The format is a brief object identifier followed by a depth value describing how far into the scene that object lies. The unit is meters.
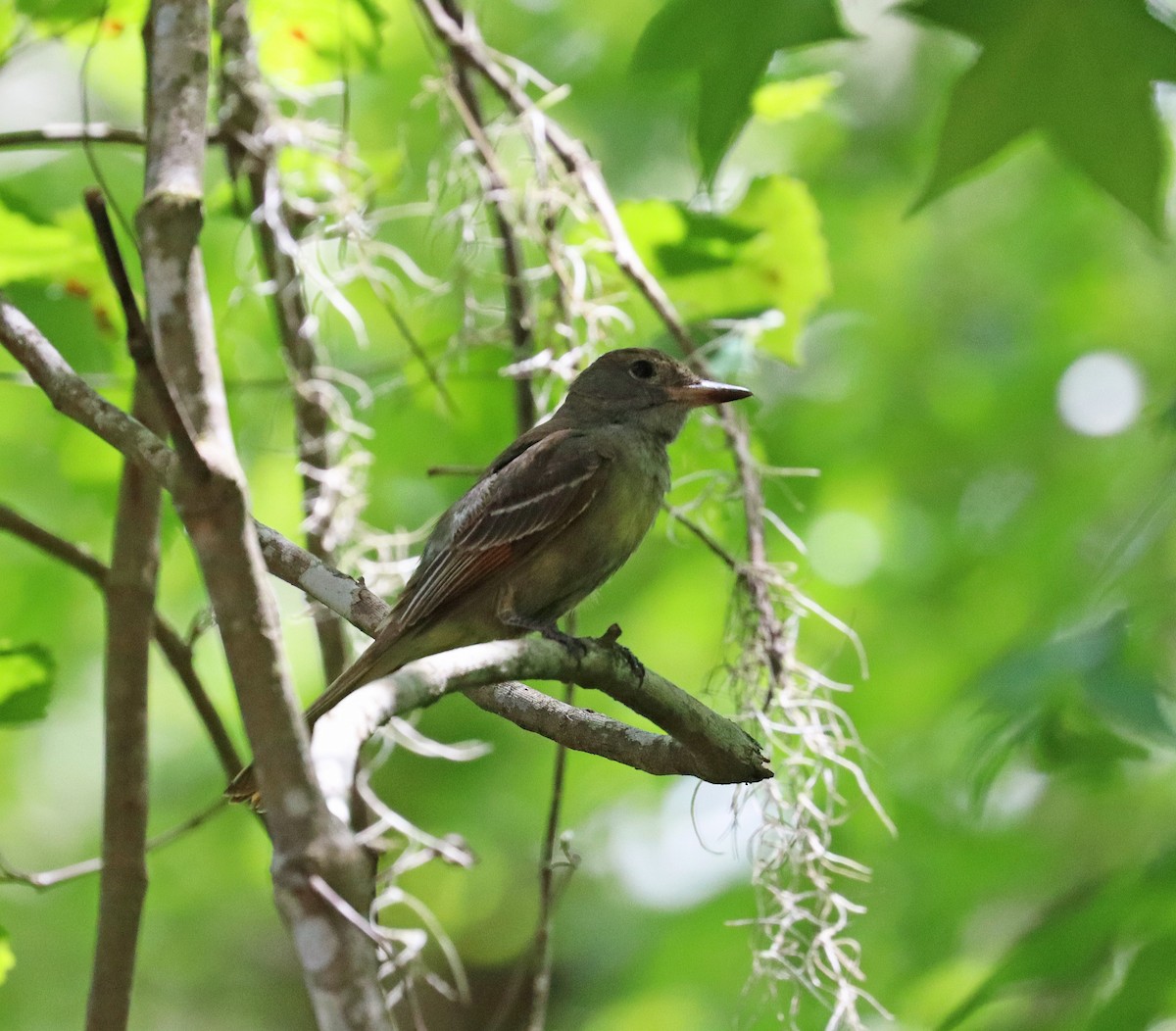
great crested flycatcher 7.99
